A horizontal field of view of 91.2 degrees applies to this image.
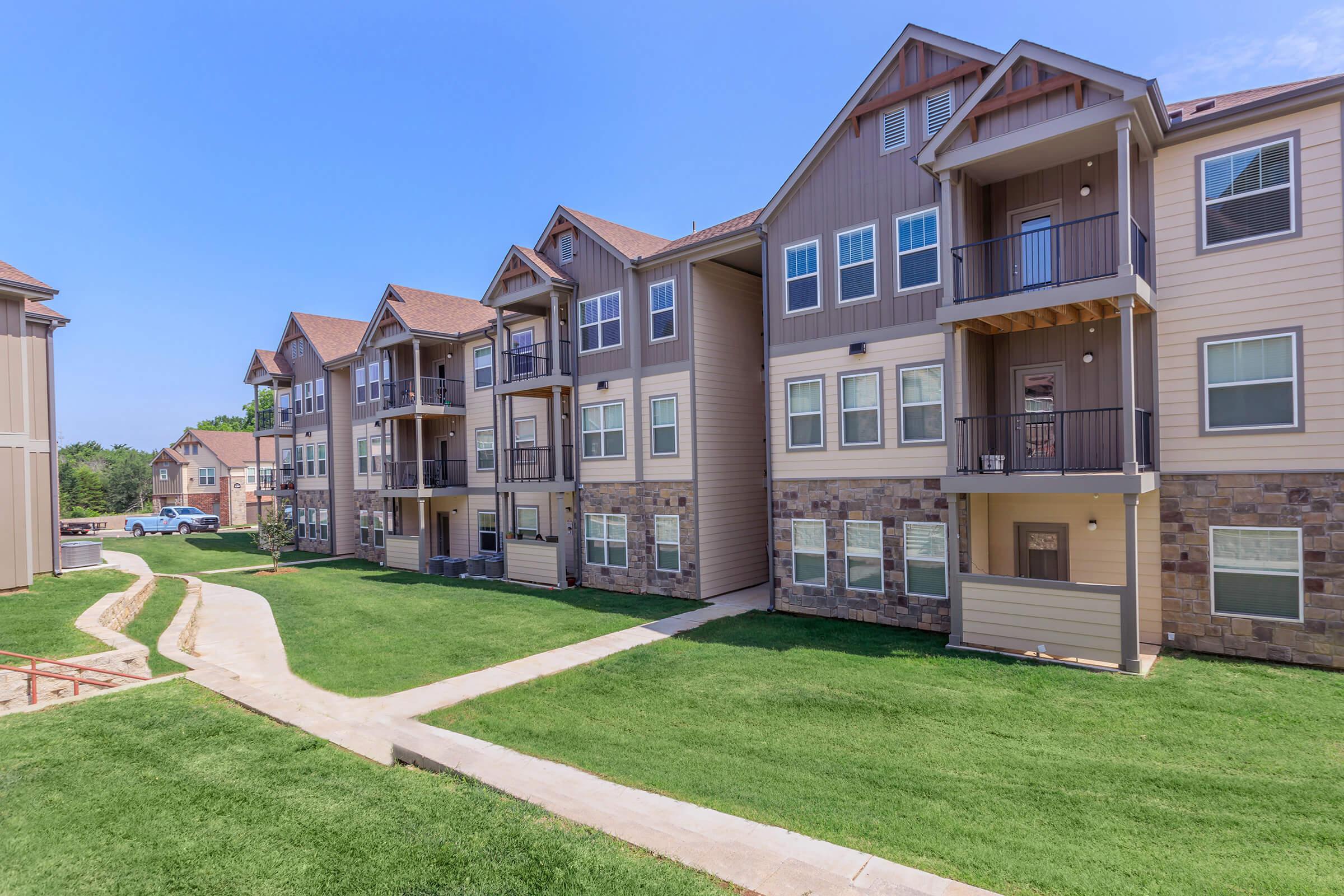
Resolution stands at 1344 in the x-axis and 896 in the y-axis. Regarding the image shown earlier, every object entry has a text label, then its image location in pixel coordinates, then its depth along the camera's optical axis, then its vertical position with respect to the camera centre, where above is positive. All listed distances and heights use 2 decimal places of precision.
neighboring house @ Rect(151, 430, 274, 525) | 52.75 -1.65
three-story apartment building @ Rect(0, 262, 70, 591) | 16.28 +0.73
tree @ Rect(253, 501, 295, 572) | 24.73 -3.03
